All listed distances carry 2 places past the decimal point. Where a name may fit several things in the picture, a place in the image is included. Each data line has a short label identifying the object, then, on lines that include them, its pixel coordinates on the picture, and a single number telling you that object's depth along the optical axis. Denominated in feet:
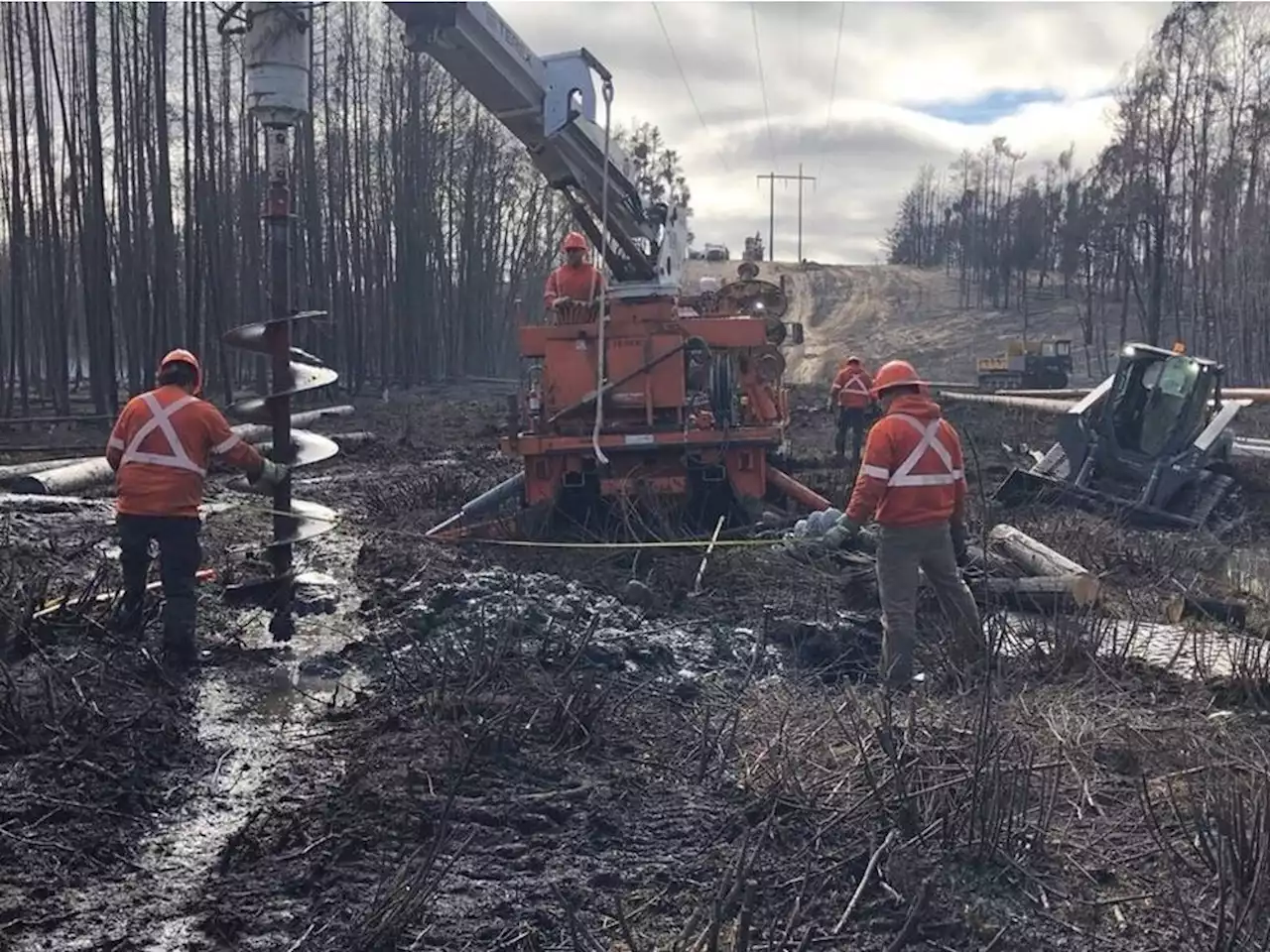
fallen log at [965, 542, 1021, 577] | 30.58
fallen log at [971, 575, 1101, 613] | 27.48
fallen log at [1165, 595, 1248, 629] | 26.61
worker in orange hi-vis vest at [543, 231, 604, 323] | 35.55
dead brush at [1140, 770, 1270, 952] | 11.88
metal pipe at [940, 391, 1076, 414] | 78.93
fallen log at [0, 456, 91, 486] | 42.91
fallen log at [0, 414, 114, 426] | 63.46
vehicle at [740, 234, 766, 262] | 113.70
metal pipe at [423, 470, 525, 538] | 35.04
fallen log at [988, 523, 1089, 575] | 29.96
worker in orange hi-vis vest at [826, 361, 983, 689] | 22.45
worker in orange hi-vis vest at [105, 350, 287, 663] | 22.62
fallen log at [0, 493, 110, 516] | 37.63
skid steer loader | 44.01
